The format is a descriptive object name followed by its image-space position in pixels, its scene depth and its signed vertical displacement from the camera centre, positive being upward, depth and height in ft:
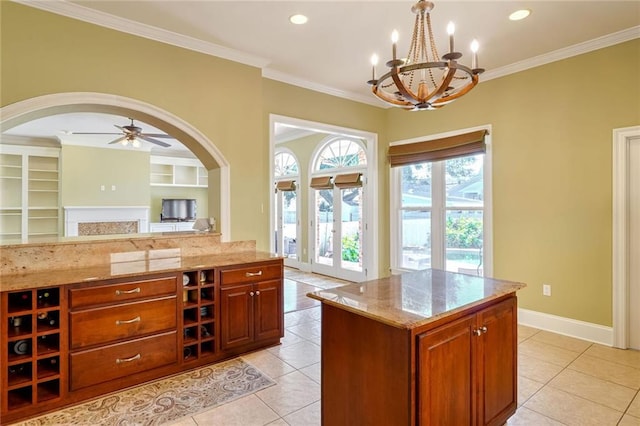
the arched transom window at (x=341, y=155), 20.77 +3.90
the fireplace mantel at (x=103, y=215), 23.76 +0.02
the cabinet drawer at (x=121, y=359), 7.97 -3.64
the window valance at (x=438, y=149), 14.42 +3.11
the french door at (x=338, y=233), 21.16 -1.20
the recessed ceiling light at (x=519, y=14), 9.53 +5.77
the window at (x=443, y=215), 14.89 +0.00
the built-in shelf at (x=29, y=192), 23.36 +1.70
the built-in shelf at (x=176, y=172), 29.19 +3.89
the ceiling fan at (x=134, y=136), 17.38 +4.34
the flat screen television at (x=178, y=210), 28.86 +0.46
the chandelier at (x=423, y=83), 6.11 +2.70
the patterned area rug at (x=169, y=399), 7.50 -4.51
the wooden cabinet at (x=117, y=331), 7.52 -3.00
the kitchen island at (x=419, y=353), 5.21 -2.40
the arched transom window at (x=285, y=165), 25.67 +3.99
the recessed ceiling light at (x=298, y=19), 9.82 +5.81
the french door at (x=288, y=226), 25.57 -0.88
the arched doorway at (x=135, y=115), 8.90 +2.92
